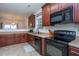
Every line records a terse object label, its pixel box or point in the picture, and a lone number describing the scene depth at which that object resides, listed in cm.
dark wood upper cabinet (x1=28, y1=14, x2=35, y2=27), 238
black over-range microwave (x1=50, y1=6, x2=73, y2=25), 97
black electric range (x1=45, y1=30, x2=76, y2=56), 93
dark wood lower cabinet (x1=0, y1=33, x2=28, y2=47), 230
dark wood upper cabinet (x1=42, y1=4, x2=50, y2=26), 164
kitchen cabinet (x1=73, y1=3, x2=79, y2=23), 90
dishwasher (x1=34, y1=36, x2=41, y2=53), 167
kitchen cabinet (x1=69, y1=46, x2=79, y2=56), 76
